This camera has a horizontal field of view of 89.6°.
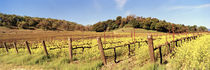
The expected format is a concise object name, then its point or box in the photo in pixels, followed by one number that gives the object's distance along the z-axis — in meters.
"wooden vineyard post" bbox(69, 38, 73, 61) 5.96
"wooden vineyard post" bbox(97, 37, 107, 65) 4.88
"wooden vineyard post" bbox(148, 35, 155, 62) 4.05
